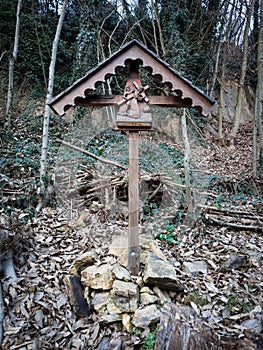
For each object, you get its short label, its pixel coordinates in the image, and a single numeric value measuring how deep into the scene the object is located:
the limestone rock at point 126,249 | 3.49
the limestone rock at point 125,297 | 2.78
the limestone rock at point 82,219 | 4.53
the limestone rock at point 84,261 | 3.25
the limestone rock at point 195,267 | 3.50
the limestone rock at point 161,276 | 2.97
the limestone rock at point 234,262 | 3.60
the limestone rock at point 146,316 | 2.63
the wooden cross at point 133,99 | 2.86
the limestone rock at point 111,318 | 2.71
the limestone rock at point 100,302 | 2.82
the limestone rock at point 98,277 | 2.96
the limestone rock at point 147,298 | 2.85
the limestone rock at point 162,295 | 2.94
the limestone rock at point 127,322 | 2.65
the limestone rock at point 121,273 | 3.01
